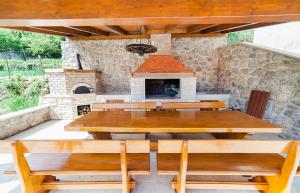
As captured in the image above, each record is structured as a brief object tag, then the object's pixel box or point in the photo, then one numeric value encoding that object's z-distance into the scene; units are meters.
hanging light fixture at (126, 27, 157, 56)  2.91
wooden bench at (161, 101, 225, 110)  3.03
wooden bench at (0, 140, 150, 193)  1.41
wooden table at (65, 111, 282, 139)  1.99
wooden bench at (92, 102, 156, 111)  3.05
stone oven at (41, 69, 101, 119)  4.90
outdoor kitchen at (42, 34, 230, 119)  4.73
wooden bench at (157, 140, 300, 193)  1.38
